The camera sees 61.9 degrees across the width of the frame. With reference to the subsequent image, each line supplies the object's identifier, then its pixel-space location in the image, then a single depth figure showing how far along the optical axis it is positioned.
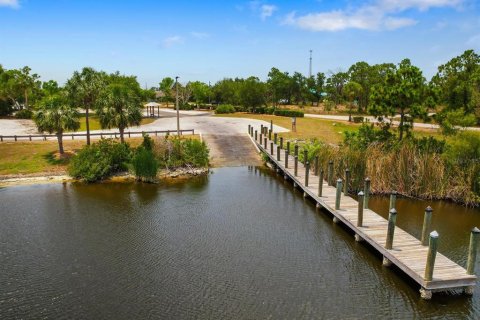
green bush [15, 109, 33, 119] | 61.50
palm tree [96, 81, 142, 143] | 30.64
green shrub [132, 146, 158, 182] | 28.19
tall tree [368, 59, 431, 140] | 25.42
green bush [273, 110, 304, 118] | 60.73
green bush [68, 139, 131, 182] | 28.23
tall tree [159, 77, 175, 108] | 96.94
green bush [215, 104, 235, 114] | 68.56
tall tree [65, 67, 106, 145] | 30.86
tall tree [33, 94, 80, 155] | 30.17
